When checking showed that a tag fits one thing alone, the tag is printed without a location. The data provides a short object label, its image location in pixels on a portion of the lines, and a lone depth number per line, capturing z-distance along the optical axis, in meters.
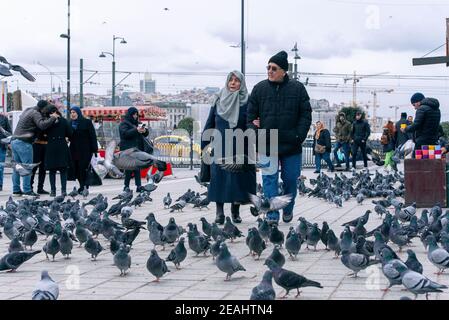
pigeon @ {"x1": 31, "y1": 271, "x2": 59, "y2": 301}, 5.26
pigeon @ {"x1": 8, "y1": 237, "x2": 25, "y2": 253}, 7.86
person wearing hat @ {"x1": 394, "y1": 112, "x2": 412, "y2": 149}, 23.33
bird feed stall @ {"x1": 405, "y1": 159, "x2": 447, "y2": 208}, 12.89
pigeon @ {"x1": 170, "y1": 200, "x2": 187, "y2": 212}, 12.58
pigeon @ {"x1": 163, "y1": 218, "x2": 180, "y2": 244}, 8.45
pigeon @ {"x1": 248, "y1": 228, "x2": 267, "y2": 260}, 7.71
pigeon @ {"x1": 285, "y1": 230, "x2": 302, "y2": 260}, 7.70
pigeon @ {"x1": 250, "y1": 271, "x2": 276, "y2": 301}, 5.21
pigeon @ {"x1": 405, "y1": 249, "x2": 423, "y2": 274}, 6.07
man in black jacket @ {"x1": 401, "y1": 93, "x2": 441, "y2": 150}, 13.22
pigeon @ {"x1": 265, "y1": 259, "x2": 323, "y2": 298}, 5.77
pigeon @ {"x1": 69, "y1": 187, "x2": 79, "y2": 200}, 14.89
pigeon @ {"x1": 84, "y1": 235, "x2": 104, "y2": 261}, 7.85
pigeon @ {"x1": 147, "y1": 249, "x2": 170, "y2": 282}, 6.58
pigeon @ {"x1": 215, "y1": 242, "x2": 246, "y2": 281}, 6.58
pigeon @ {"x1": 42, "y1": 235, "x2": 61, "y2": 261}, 7.86
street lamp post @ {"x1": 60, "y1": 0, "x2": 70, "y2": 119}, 36.24
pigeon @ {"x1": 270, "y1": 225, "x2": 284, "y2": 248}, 8.05
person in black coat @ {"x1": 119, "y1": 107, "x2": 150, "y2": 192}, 15.94
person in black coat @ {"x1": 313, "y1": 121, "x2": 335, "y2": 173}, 24.89
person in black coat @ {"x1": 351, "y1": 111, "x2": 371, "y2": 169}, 25.30
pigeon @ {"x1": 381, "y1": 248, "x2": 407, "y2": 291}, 5.95
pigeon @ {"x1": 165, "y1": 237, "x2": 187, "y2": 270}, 7.23
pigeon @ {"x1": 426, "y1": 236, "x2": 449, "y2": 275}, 6.70
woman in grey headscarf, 10.36
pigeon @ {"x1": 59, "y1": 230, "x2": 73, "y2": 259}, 7.96
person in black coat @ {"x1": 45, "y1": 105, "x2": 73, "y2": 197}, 15.30
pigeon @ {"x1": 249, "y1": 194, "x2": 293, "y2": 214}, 9.55
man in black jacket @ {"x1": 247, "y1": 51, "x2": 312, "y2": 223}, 10.00
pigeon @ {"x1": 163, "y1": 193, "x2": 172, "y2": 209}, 13.39
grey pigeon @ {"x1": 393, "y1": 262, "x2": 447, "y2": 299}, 5.49
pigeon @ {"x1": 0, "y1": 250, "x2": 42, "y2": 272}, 7.08
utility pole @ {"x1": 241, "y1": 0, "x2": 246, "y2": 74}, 36.97
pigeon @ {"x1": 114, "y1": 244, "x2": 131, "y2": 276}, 6.90
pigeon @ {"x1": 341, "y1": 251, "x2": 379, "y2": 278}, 6.67
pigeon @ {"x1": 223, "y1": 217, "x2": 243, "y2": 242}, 8.84
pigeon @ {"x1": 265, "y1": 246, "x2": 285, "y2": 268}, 6.55
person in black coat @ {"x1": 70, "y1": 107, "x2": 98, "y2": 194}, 15.95
